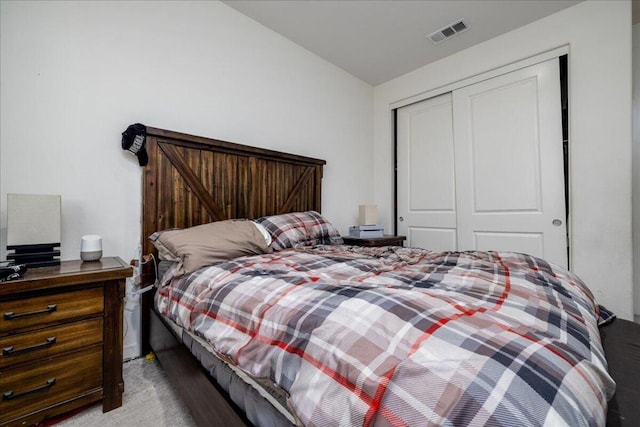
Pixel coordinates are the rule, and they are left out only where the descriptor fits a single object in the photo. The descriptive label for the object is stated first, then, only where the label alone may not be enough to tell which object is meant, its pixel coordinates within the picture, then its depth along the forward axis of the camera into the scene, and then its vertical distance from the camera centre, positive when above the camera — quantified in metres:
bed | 0.47 -0.28
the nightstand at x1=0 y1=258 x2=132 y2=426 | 1.09 -0.50
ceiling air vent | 2.56 +1.73
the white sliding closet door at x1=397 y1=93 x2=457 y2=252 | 3.13 +0.49
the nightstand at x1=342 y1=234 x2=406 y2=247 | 2.86 -0.25
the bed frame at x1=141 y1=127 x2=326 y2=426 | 1.28 +0.20
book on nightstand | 3.05 -0.15
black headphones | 1.72 +0.51
